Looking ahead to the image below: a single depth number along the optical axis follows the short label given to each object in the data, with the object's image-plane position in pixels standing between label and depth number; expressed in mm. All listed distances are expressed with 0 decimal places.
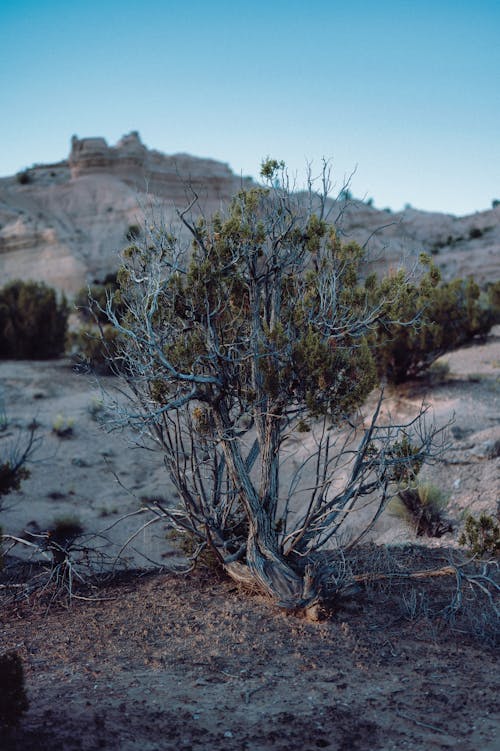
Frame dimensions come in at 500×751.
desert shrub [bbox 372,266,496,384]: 15109
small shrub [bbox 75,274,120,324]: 24834
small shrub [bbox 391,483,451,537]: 8852
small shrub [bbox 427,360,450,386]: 15329
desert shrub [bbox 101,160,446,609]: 5469
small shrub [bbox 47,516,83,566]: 10297
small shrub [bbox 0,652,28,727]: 3451
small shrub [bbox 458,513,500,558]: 6680
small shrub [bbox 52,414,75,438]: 14758
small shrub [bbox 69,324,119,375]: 18773
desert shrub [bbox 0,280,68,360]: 20797
